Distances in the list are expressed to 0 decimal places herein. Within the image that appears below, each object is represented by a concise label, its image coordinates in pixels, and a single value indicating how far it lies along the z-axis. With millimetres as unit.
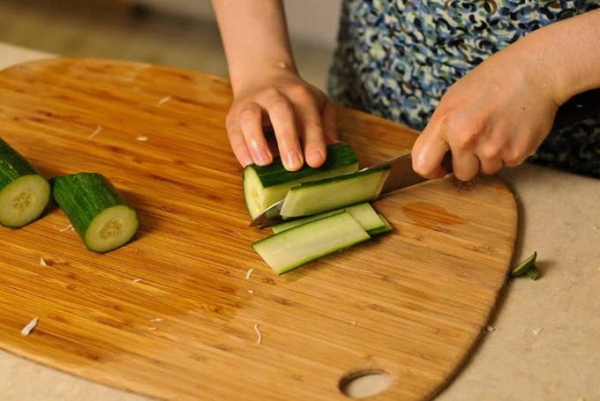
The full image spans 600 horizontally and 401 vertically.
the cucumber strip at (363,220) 967
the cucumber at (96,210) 935
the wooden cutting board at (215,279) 859
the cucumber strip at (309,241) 935
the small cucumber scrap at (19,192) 953
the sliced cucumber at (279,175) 974
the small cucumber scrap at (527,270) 951
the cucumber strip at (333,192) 972
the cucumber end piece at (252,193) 975
